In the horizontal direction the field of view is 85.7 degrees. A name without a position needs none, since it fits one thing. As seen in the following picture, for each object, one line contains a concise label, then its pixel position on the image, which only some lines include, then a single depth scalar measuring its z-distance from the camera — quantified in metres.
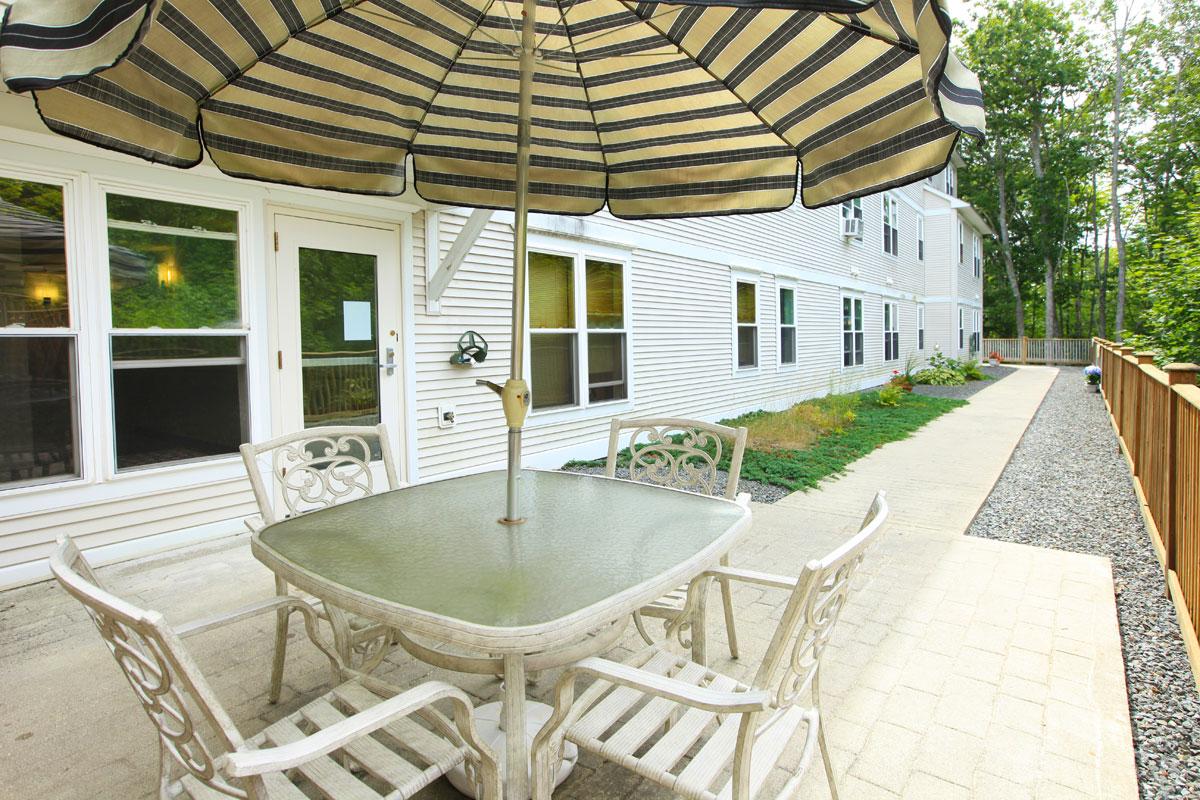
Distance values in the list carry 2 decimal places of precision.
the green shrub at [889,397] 11.44
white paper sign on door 4.65
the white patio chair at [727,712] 1.30
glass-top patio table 1.43
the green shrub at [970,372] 17.41
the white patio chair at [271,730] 1.08
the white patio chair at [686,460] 2.62
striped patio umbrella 1.92
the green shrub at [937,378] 16.30
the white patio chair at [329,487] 2.06
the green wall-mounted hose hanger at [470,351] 5.41
